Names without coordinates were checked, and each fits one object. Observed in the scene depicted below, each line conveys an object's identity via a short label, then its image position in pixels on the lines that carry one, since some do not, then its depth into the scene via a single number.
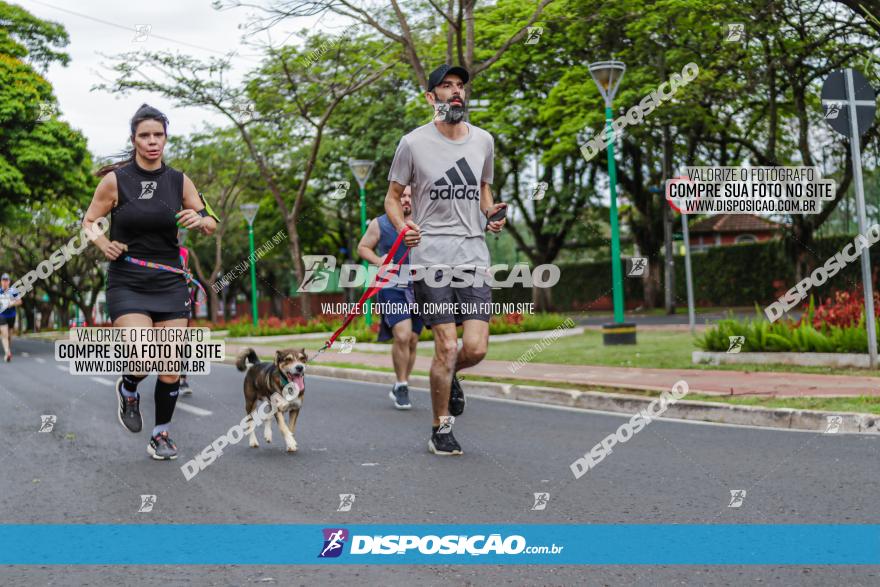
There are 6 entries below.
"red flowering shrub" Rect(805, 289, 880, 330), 11.57
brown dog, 6.39
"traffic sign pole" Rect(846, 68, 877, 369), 9.89
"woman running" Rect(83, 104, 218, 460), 5.85
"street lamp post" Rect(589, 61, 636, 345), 15.65
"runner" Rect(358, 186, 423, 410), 8.66
